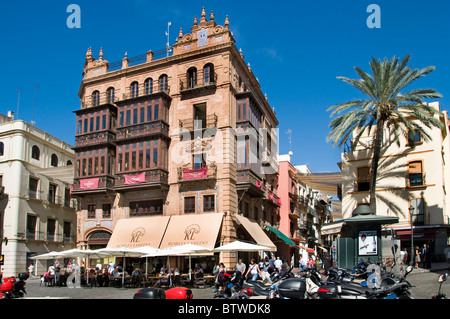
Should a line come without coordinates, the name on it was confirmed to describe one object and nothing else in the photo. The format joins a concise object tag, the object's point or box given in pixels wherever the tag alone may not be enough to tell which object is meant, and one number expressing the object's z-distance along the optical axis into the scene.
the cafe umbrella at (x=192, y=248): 24.62
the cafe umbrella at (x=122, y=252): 24.72
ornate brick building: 31.59
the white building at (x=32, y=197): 38.38
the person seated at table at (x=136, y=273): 25.61
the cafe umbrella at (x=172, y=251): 24.41
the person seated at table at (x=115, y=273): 25.55
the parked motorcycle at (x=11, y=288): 16.16
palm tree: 28.09
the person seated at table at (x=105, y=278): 26.42
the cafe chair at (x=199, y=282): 25.26
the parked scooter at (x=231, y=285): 11.92
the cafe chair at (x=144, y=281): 25.31
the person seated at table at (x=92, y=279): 26.14
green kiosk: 20.41
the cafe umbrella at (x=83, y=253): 25.70
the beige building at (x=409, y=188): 33.25
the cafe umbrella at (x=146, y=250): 25.43
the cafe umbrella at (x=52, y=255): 26.99
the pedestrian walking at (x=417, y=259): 26.42
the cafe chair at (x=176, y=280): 24.69
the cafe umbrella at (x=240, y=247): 24.78
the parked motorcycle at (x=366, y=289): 9.68
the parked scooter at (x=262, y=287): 11.87
